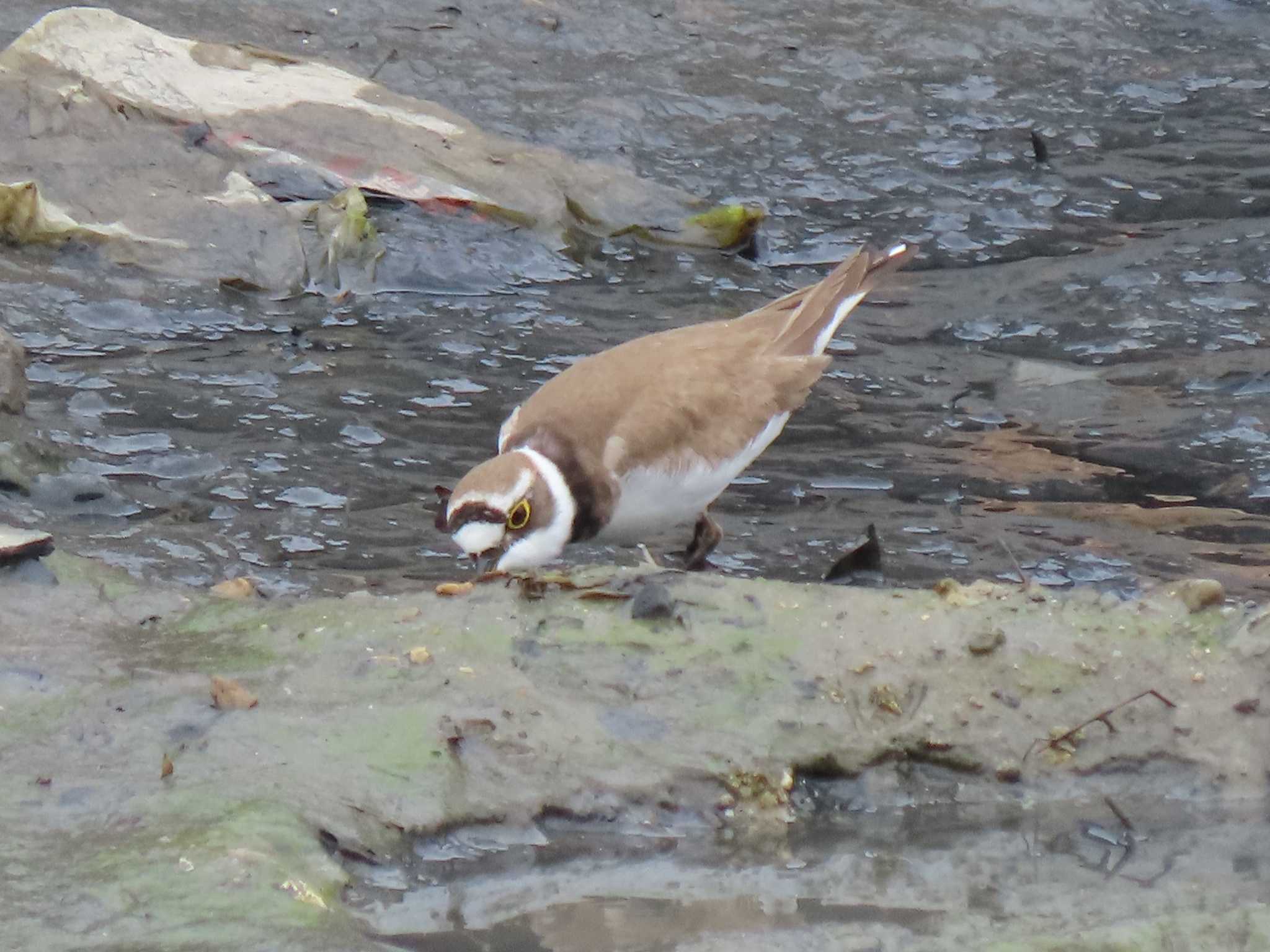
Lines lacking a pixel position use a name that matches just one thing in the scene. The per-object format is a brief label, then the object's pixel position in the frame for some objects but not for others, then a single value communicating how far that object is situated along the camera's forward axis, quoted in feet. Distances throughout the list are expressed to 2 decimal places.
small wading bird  31.45
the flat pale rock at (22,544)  26.66
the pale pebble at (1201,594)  25.94
